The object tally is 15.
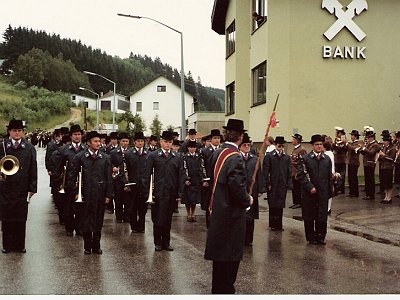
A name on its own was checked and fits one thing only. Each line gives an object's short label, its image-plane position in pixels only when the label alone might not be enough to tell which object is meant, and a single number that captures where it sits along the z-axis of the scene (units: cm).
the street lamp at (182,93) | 2702
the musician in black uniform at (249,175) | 1134
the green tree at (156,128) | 6272
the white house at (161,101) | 9756
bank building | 2512
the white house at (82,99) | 13038
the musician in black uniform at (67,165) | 1246
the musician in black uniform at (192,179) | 1500
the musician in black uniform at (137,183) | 1282
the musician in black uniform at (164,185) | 1077
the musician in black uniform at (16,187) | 1042
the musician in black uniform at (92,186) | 1029
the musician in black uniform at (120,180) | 1478
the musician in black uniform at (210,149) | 1428
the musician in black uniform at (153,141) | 1795
